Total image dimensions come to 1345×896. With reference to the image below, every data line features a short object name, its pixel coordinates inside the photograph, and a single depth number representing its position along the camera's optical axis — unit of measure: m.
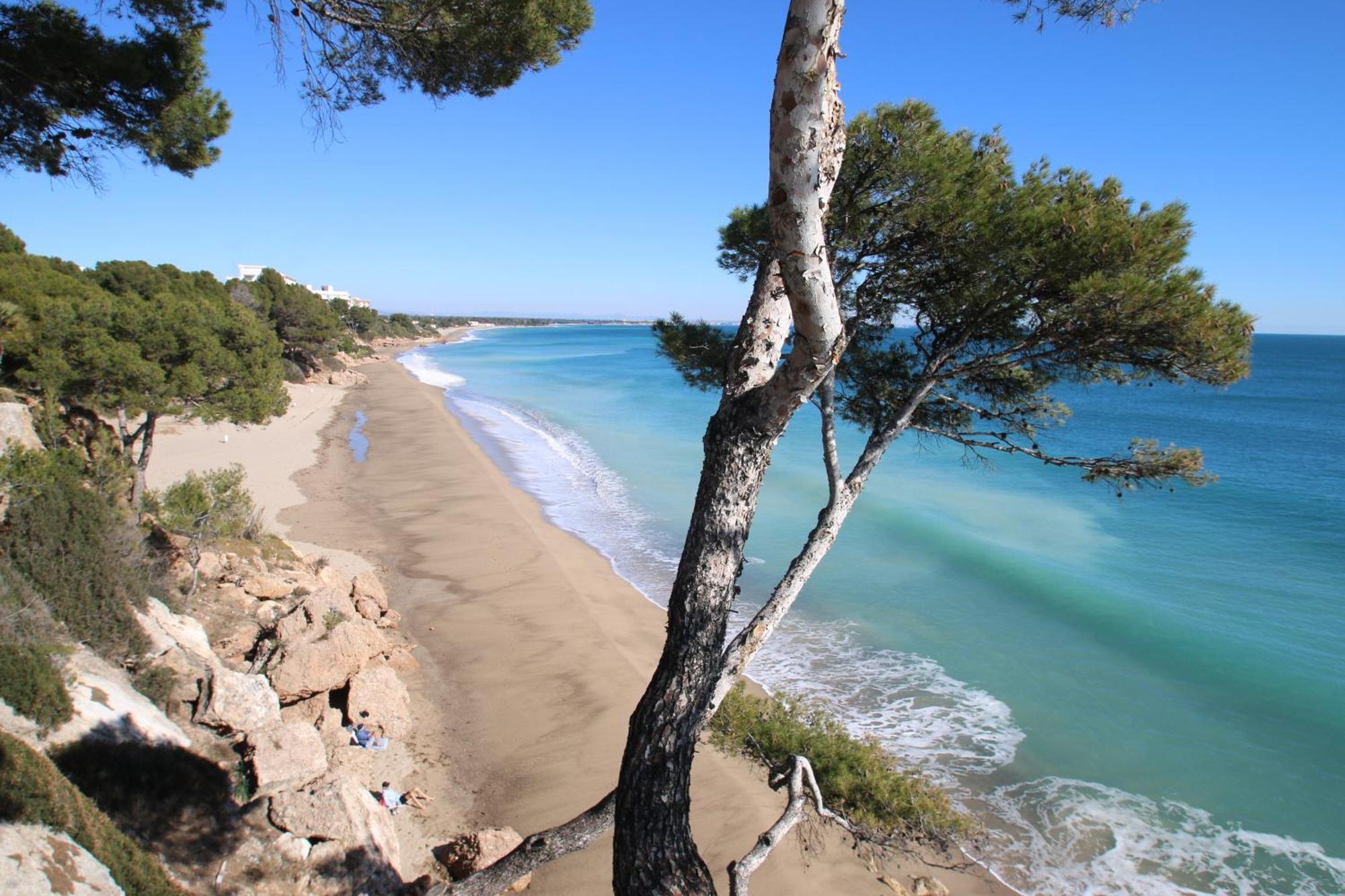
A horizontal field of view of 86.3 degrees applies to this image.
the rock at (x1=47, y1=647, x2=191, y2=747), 4.62
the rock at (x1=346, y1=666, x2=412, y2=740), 7.23
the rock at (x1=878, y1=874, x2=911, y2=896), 5.89
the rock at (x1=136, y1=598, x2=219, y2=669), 6.46
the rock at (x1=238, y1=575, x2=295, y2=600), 9.16
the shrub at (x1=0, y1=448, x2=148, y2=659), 5.80
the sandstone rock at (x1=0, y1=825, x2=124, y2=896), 3.20
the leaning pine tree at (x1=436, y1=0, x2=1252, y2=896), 2.13
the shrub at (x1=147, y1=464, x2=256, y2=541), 9.55
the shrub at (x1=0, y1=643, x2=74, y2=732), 4.36
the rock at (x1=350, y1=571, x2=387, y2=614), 9.91
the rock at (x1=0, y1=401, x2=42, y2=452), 7.40
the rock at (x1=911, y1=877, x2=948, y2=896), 5.93
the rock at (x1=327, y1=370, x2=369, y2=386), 40.35
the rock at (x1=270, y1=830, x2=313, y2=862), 4.55
